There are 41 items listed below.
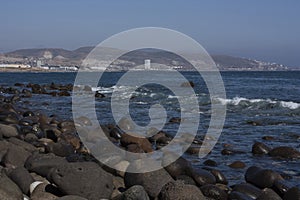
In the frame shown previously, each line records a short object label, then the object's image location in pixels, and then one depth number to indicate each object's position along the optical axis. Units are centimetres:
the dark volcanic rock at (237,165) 832
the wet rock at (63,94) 3079
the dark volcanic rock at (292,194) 591
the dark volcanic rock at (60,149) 850
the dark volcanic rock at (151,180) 595
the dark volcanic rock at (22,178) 571
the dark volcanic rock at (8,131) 971
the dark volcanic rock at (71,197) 505
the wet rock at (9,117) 1255
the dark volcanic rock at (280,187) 650
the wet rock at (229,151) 959
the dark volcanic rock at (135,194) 514
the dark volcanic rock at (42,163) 651
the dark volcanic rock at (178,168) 691
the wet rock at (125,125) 1329
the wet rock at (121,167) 687
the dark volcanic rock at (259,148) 959
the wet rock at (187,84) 4362
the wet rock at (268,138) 1165
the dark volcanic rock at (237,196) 595
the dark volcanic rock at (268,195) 591
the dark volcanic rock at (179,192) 530
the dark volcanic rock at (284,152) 915
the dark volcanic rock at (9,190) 505
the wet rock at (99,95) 2938
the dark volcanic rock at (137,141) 954
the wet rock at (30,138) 977
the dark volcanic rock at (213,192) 604
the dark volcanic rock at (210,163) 852
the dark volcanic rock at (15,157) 684
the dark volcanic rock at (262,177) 681
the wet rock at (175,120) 1546
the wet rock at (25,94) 2945
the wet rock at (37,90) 3427
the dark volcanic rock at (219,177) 711
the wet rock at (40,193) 549
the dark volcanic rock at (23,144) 841
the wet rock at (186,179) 664
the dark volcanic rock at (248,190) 621
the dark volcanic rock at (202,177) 679
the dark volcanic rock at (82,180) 549
